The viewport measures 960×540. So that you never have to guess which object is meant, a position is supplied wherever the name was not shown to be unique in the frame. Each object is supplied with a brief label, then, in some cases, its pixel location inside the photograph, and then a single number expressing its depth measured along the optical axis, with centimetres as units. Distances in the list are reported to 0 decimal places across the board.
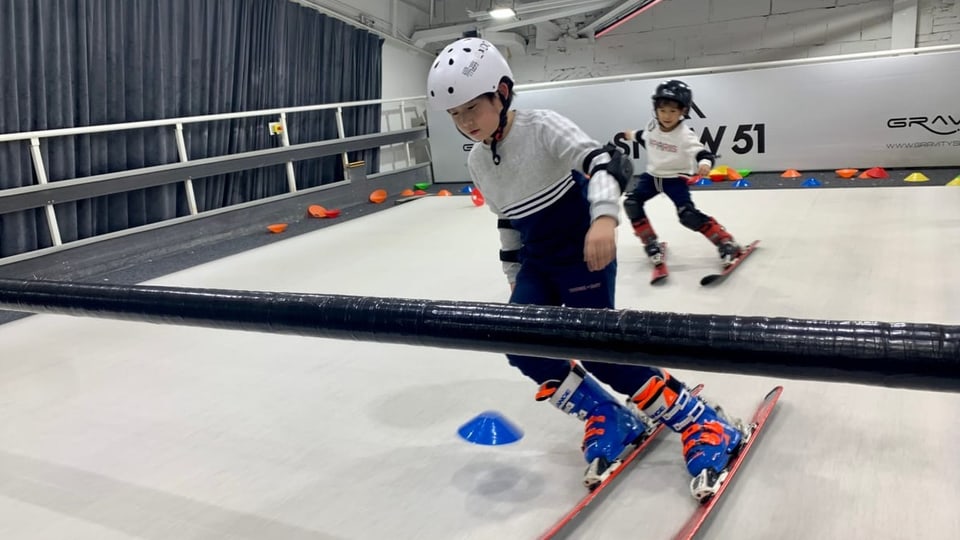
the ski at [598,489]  161
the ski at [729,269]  366
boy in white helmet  174
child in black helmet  383
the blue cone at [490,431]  214
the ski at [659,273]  384
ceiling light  904
